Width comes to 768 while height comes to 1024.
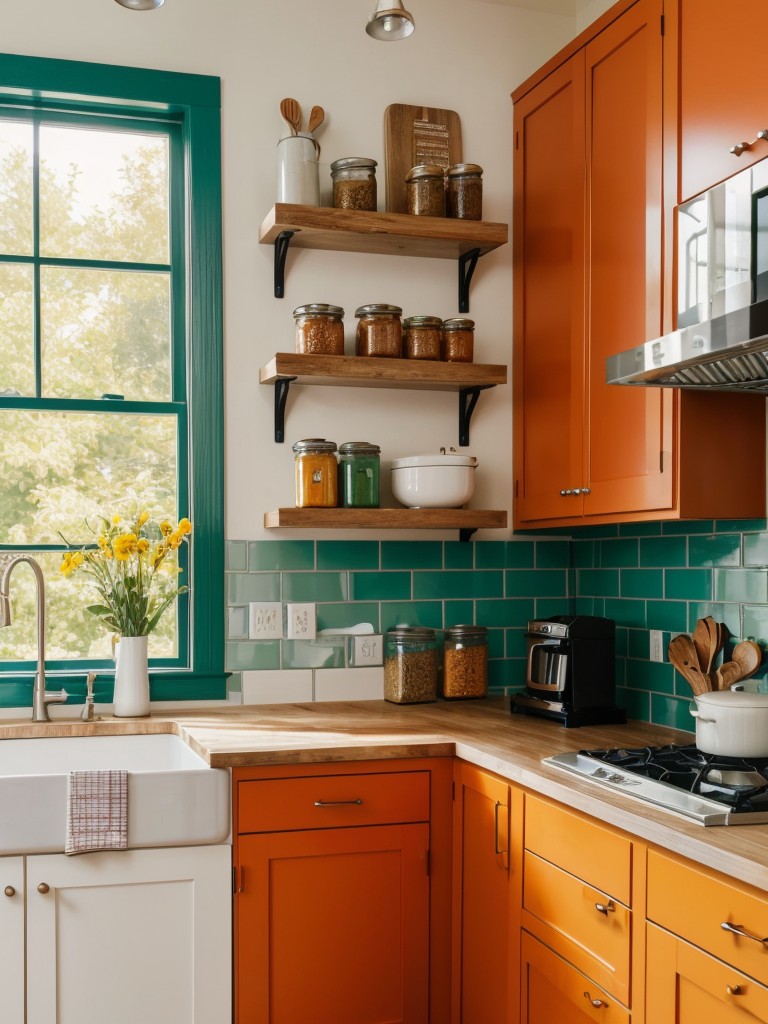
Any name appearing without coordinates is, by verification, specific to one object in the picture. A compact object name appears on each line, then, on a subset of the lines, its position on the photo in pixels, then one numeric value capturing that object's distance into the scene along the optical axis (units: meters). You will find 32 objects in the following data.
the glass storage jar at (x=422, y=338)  3.08
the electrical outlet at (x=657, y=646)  2.87
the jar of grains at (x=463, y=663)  3.12
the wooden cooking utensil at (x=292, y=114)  3.12
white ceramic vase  2.88
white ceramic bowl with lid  3.03
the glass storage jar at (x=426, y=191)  3.08
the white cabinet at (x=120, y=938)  2.28
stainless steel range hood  1.87
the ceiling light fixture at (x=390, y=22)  2.42
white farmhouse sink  2.28
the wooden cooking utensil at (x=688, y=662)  2.61
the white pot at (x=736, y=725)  2.11
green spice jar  2.98
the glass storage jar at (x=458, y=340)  3.11
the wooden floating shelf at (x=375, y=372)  2.92
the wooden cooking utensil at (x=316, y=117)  3.16
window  3.02
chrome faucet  2.76
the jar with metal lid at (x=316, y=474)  2.94
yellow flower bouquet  2.86
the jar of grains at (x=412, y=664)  3.06
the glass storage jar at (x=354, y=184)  3.04
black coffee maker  2.77
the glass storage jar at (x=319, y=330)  2.97
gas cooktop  1.76
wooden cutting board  3.23
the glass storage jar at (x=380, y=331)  3.02
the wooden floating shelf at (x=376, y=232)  2.95
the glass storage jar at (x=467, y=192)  3.12
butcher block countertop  1.73
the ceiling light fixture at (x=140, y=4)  2.21
